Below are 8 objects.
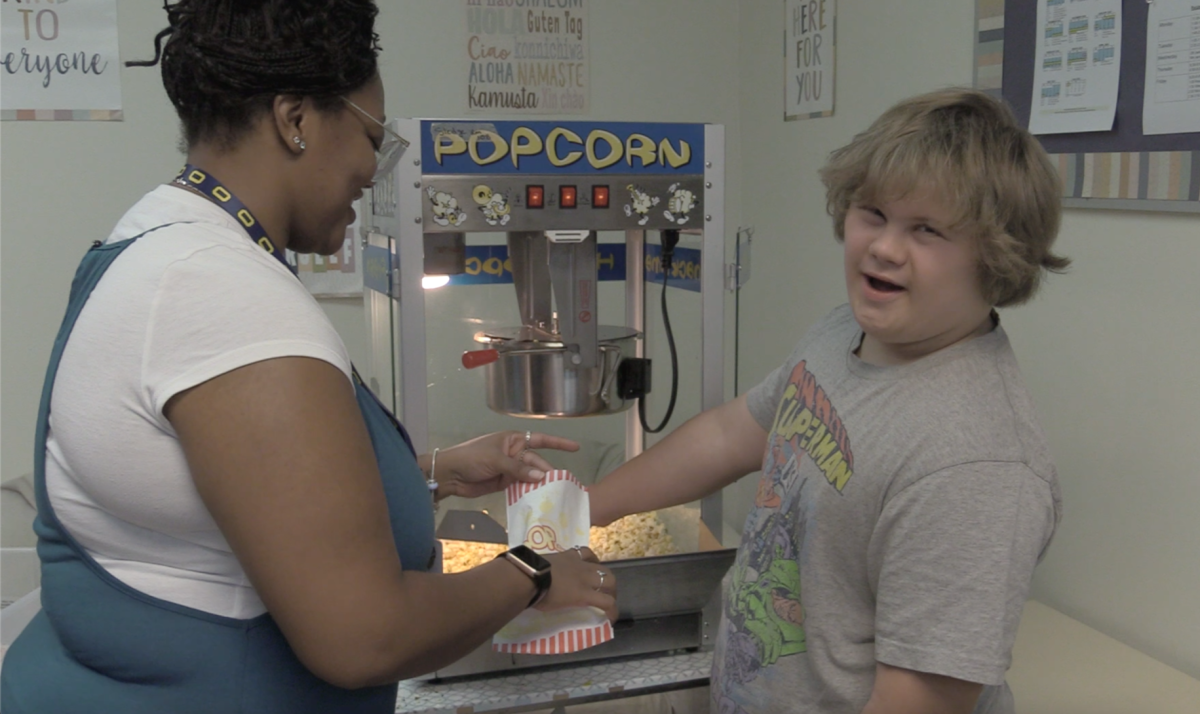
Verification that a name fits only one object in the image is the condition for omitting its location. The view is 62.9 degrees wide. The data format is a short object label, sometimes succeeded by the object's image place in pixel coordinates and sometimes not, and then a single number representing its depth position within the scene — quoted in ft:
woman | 2.31
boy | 2.92
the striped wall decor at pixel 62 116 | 7.72
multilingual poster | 8.49
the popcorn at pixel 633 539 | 4.92
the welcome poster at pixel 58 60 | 7.64
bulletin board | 4.41
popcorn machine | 4.34
